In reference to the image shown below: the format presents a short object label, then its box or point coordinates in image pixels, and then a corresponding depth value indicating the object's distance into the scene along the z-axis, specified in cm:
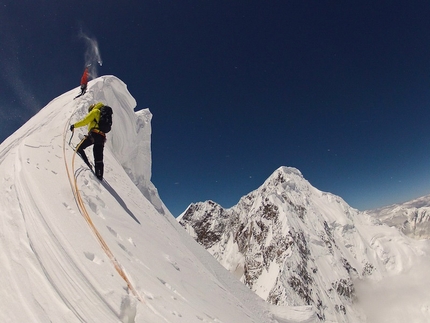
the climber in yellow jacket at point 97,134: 723
